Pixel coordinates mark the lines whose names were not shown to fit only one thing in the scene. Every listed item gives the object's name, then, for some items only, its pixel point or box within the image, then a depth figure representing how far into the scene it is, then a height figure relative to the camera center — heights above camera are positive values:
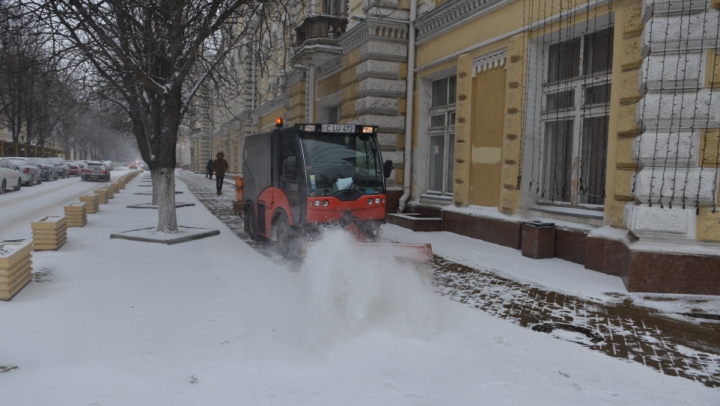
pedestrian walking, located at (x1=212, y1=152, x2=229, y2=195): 23.45 -0.38
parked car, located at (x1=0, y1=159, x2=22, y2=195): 22.48 -1.02
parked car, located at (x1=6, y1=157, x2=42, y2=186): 27.08 -0.83
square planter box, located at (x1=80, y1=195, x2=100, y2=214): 15.54 -1.44
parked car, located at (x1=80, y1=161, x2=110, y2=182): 36.25 -1.16
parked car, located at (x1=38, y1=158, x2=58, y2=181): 33.00 -0.99
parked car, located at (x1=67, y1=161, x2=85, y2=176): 44.38 -1.12
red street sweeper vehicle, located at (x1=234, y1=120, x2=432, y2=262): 8.42 -0.36
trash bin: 9.16 -1.34
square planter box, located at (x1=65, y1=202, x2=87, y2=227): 12.31 -1.43
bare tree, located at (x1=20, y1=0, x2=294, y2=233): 9.91 +2.37
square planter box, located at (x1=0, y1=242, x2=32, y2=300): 5.89 -1.36
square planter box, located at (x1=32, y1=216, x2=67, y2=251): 9.03 -1.41
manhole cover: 5.12 -1.72
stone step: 12.61 -1.50
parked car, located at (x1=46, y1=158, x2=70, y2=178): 37.47 -0.93
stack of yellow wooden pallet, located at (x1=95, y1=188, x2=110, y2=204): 19.15 -1.52
